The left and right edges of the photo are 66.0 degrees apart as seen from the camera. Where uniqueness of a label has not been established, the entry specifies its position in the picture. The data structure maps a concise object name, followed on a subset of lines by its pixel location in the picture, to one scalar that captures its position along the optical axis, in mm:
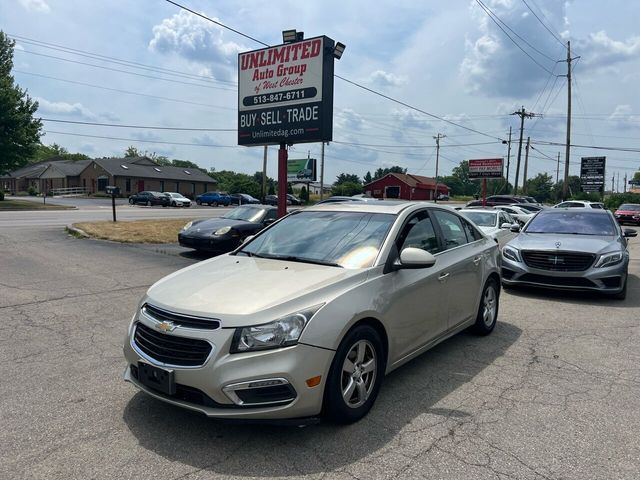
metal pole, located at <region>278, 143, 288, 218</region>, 12727
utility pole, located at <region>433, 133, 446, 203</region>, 71062
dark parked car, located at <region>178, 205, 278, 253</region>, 11406
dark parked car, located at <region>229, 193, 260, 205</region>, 54050
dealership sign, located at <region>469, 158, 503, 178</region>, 44938
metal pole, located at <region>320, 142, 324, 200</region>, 56431
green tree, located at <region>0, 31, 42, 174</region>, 37844
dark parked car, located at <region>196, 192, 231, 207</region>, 55312
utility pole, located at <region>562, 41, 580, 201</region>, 38812
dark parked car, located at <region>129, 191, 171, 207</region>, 47531
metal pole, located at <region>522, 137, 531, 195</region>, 60594
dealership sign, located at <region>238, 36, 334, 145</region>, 12438
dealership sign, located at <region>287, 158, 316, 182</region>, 59506
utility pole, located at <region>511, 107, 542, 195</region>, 54206
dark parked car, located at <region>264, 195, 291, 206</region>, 47969
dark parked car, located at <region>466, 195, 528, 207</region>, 35044
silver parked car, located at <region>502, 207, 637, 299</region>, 7551
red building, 81125
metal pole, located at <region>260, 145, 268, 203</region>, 47531
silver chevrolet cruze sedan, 3021
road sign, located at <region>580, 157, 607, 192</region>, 63188
